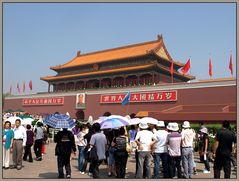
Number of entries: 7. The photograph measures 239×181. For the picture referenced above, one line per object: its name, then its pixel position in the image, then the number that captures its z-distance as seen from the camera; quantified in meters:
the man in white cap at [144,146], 6.38
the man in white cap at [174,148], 6.62
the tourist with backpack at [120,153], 6.30
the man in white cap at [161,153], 6.80
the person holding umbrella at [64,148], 6.34
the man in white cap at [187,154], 6.76
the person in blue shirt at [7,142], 7.60
